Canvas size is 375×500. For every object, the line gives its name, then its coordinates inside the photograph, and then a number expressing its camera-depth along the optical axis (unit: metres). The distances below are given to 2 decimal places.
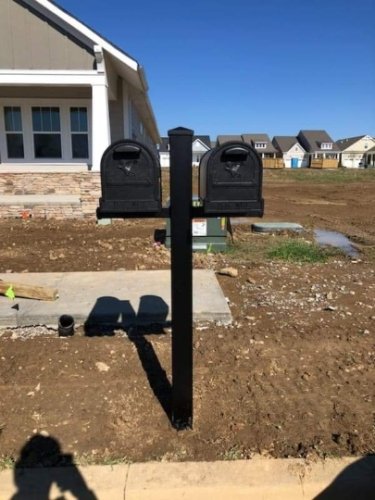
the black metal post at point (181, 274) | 2.43
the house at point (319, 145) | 81.56
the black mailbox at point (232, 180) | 2.46
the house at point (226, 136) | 79.50
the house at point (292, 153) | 81.56
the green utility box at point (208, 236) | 7.71
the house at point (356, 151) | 80.94
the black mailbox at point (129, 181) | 2.46
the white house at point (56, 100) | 10.85
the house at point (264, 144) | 82.19
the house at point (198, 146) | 70.31
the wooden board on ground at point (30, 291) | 4.63
